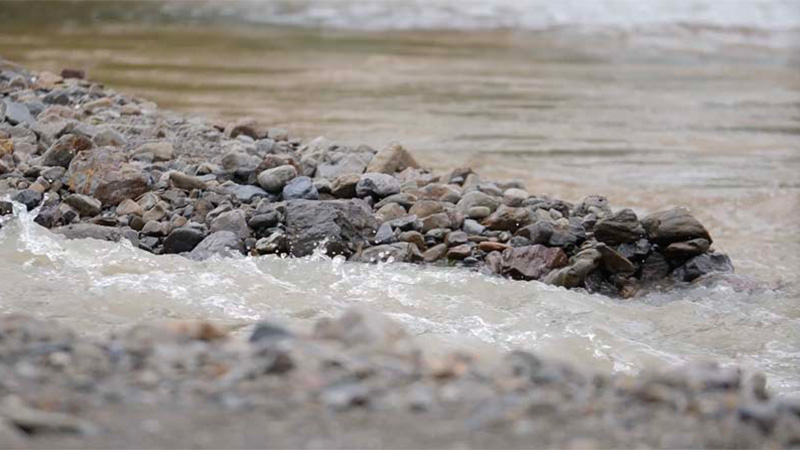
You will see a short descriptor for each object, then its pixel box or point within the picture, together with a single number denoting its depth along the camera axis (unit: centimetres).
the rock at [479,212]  1384
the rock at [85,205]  1352
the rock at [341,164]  1528
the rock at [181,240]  1288
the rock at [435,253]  1297
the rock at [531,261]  1268
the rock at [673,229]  1315
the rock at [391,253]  1280
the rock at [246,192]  1388
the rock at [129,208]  1353
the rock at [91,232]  1291
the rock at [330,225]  1288
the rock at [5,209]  1330
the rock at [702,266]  1294
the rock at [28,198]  1354
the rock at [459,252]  1300
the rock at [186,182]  1411
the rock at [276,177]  1410
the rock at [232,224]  1309
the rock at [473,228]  1348
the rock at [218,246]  1266
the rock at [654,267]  1300
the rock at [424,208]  1371
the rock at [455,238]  1320
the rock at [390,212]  1362
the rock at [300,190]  1385
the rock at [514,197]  1430
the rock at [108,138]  1541
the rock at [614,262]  1283
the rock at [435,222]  1351
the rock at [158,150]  1522
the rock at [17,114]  1634
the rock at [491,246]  1312
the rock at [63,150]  1460
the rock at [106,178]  1377
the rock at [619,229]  1311
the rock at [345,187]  1421
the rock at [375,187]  1420
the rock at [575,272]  1251
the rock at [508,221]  1357
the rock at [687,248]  1306
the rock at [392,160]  1555
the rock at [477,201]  1408
